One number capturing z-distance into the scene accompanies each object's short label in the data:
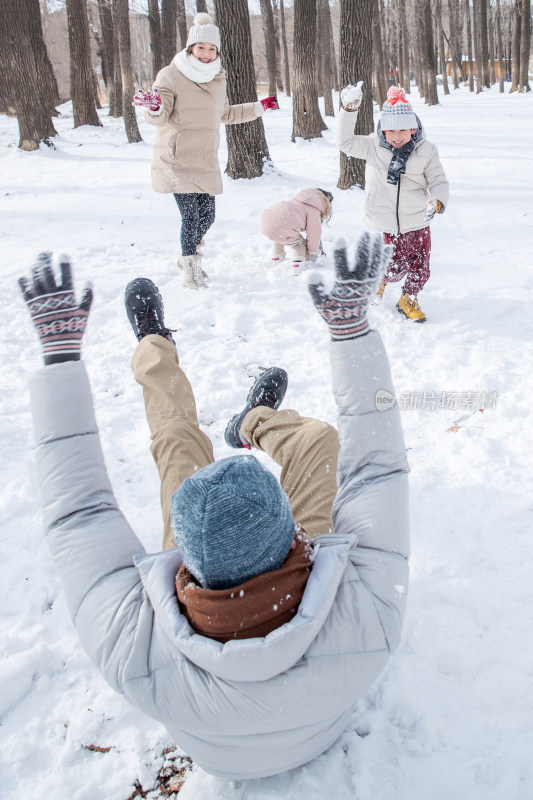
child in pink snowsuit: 4.86
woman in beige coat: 4.20
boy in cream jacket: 4.07
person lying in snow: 1.13
